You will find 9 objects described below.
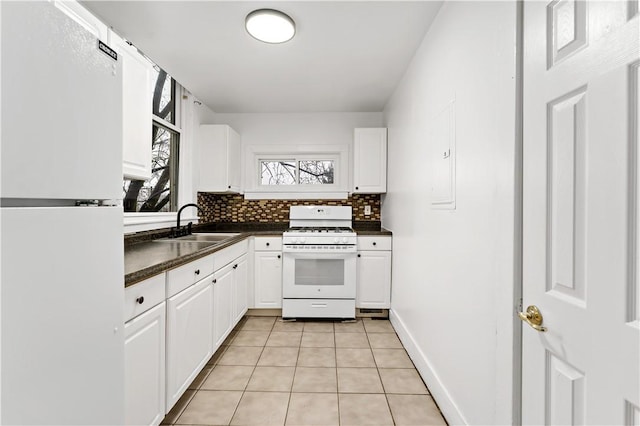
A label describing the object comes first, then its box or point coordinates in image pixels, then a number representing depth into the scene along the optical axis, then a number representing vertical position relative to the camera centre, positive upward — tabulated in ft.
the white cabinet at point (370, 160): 12.27 +2.10
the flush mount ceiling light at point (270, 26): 6.32 +4.01
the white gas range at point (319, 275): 10.89 -2.26
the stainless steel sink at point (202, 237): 8.94 -0.83
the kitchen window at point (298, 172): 13.69 +1.77
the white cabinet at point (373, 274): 11.16 -2.27
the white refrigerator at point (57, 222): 2.03 -0.10
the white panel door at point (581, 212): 2.17 +0.01
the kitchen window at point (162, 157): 8.77 +1.80
